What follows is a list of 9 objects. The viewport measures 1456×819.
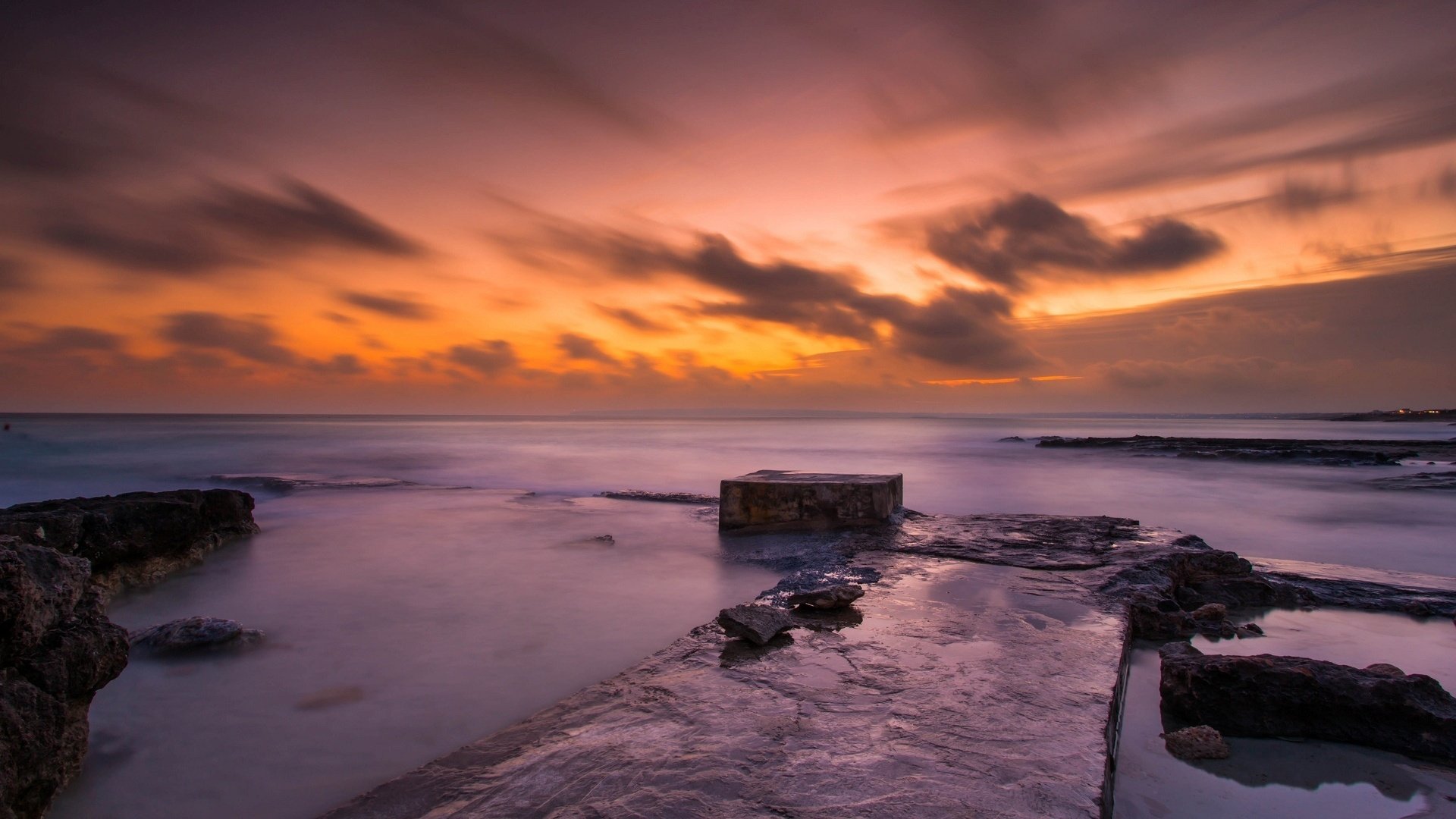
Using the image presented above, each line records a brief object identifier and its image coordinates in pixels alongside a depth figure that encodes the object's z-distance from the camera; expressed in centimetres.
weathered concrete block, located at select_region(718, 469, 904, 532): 700
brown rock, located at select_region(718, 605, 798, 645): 332
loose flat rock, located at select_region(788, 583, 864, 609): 385
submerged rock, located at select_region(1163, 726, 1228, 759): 264
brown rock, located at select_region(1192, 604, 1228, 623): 436
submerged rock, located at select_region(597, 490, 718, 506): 1055
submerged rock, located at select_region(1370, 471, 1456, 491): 1496
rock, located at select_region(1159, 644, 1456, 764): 265
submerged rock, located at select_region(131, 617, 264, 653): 396
